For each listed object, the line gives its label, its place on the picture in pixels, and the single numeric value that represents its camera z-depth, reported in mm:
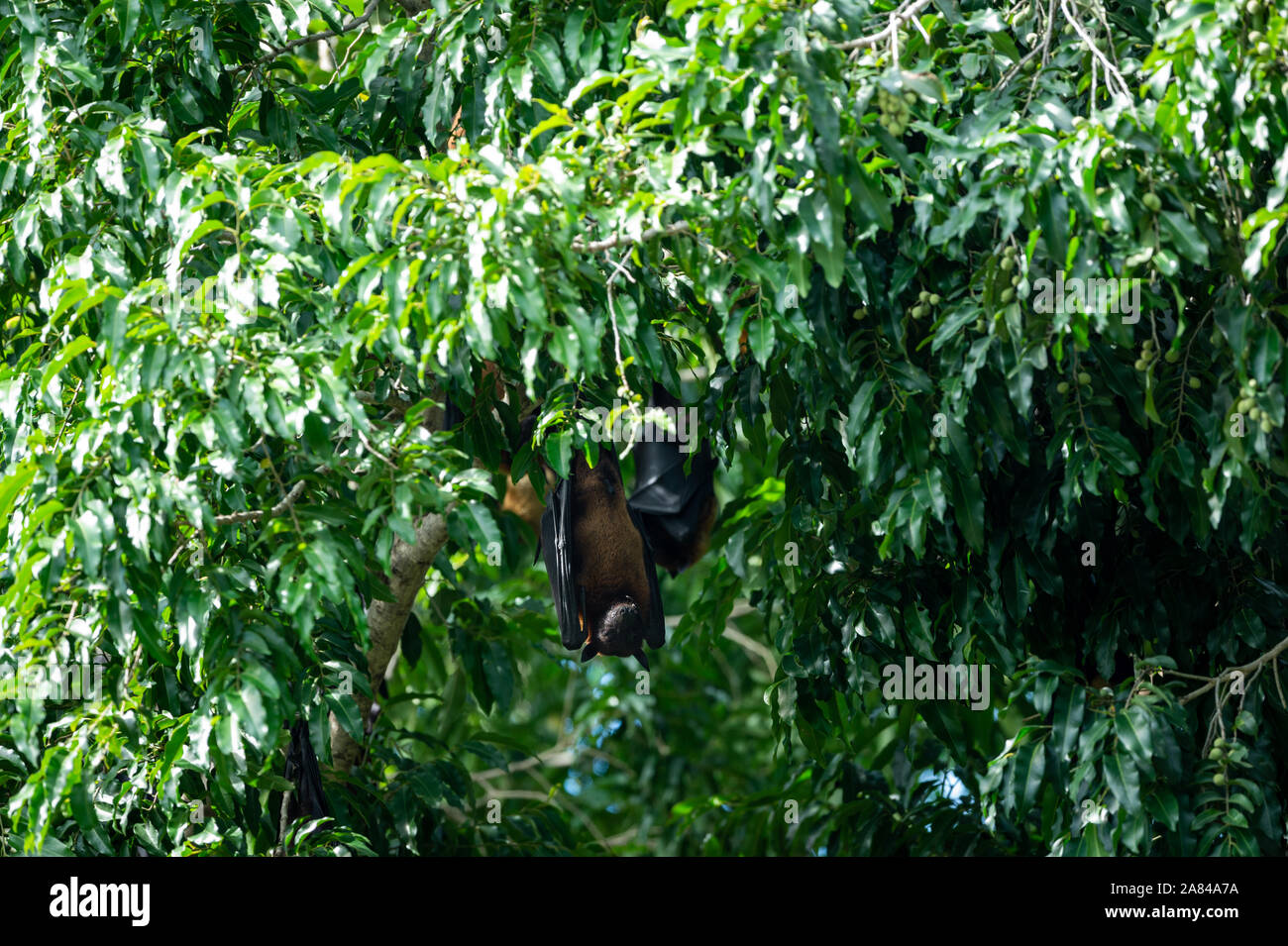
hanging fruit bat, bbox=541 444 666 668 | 9281
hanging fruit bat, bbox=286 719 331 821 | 8961
